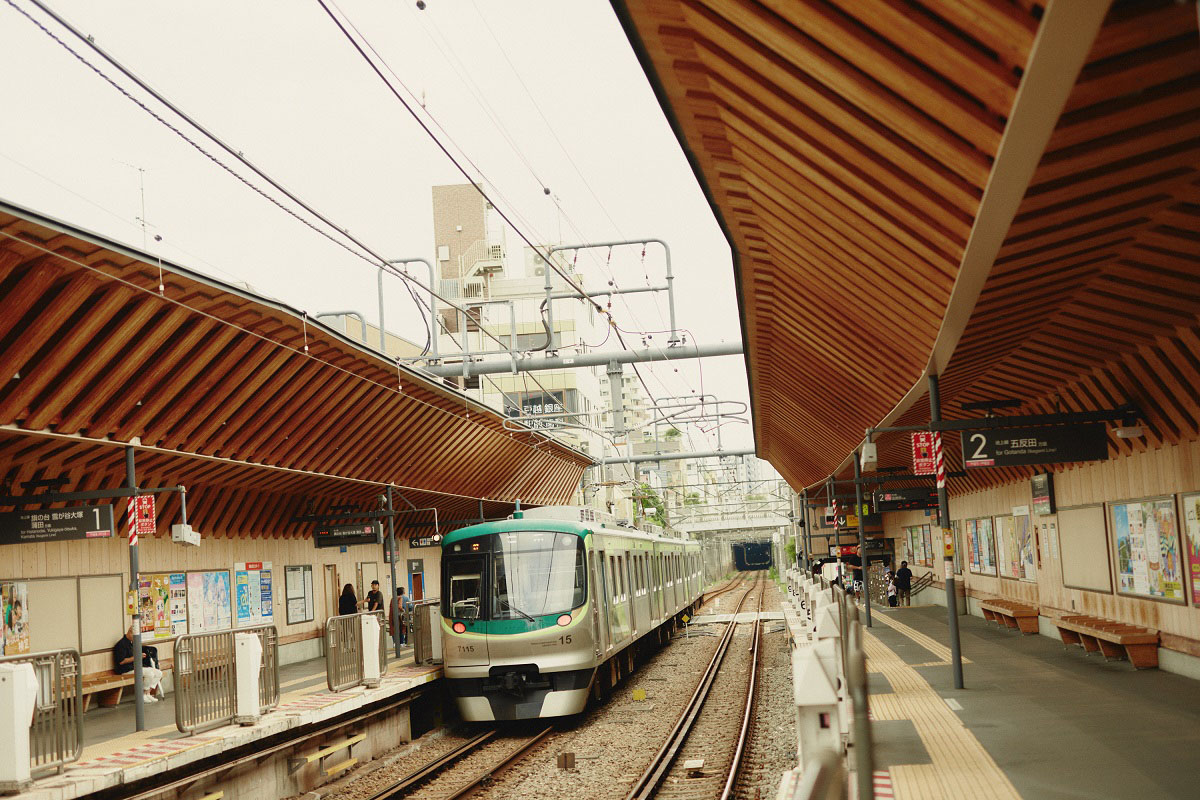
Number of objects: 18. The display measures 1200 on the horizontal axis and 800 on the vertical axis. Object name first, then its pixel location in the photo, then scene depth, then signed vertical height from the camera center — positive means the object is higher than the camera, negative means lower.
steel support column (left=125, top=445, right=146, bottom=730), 11.27 -0.76
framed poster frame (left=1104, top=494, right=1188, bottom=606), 11.69 -0.65
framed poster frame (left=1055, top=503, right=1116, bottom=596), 14.22 -0.84
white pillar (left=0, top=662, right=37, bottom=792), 8.32 -1.30
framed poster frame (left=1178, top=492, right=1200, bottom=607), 11.20 -0.54
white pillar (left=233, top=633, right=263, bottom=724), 11.35 -1.43
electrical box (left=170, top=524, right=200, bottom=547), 12.46 +0.08
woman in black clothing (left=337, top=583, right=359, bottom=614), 19.94 -1.24
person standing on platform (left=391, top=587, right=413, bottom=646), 23.20 -1.74
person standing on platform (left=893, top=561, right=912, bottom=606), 30.53 -2.29
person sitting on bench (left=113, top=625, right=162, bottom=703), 14.44 -1.58
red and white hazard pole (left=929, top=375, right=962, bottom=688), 11.20 -0.31
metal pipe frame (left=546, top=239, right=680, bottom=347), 16.67 +3.72
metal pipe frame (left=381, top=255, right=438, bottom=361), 16.52 +3.14
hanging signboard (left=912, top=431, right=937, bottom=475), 14.29 +0.61
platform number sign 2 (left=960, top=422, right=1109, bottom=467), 11.17 +0.47
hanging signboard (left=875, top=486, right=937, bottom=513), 22.02 +0.03
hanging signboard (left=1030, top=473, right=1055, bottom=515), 16.72 -0.01
